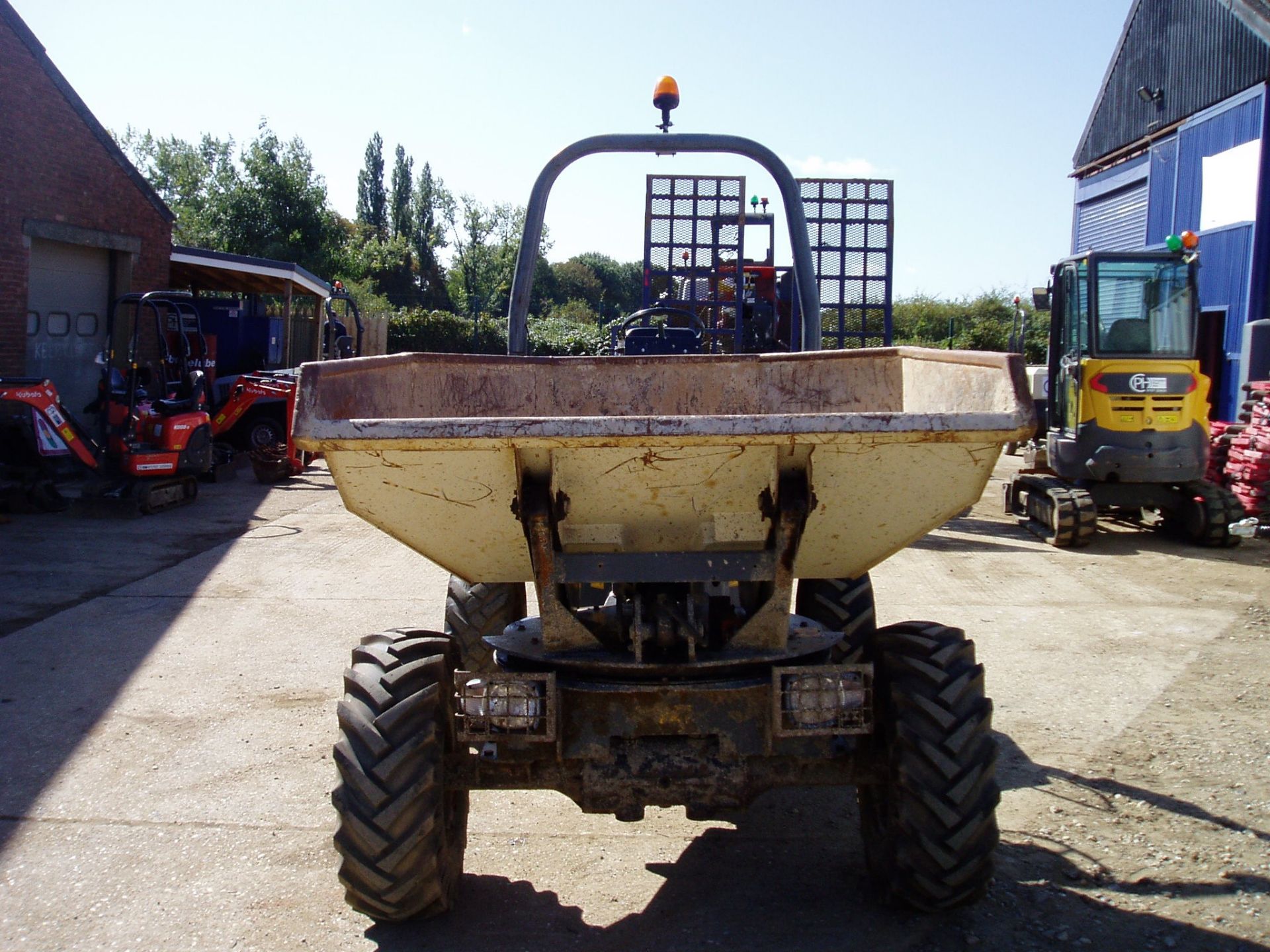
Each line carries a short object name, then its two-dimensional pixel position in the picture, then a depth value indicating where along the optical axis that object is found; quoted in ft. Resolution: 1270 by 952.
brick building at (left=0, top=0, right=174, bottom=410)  43.21
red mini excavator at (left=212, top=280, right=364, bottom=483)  44.91
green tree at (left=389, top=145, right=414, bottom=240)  196.85
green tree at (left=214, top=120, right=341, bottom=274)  124.47
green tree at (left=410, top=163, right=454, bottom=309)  173.23
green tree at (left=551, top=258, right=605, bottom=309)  194.39
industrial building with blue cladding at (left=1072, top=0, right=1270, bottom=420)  45.52
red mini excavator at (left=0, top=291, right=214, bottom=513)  35.35
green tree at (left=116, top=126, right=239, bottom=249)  130.41
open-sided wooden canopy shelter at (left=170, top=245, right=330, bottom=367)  55.98
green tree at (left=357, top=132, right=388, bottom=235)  201.05
